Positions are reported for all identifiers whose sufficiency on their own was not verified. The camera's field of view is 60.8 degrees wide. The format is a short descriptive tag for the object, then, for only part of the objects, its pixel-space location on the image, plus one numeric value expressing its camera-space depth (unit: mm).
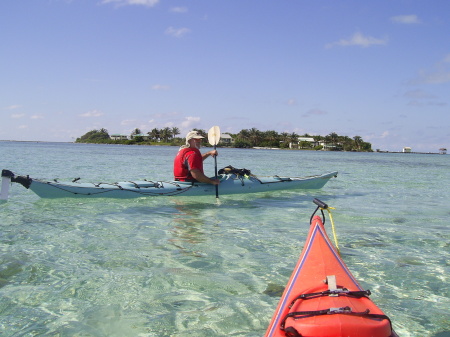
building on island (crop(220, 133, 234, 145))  137125
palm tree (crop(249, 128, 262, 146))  136500
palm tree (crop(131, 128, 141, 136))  164250
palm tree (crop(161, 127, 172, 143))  144375
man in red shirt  9500
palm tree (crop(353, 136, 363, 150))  138875
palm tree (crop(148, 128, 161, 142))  146750
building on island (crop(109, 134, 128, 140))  172500
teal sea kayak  8867
